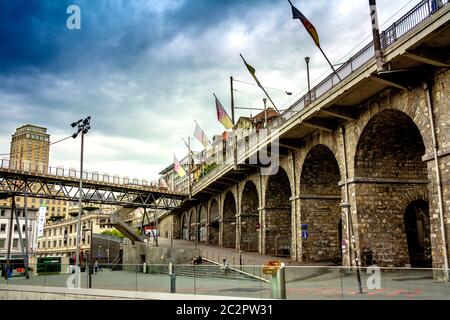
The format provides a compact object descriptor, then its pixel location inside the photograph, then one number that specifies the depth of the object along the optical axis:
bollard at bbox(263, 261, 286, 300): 11.86
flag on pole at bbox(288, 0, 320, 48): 21.34
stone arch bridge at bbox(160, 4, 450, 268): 16.95
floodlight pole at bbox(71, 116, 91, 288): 25.90
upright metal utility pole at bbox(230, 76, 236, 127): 35.95
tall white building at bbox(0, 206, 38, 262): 81.09
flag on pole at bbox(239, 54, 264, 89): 27.95
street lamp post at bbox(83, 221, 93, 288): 19.22
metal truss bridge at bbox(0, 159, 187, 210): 41.72
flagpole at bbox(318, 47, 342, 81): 21.30
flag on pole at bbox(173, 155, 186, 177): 51.44
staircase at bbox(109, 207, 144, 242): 42.91
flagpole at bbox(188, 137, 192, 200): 53.25
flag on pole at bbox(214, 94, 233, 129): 33.78
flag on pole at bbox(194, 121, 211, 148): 42.88
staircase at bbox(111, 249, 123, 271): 48.05
